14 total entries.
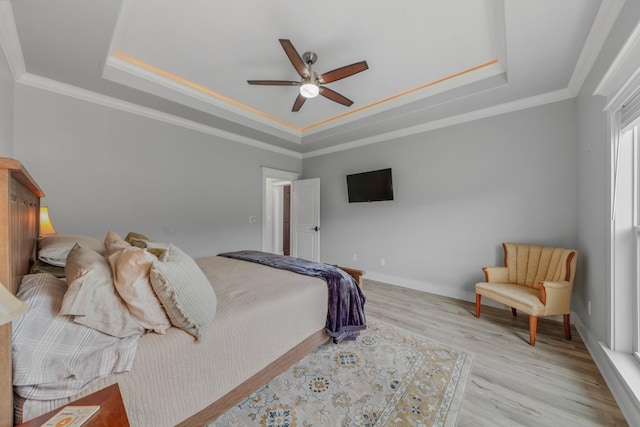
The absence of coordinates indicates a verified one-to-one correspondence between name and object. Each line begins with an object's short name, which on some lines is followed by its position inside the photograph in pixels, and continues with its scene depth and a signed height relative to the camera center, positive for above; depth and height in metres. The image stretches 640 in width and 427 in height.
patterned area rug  1.41 -1.20
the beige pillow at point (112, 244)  1.51 -0.22
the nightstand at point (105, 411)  0.69 -0.62
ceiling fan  2.00 +1.26
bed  0.84 -0.68
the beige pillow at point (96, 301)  0.95 -0.37
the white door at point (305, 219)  4.77 -0.10
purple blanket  2.03 -0.76
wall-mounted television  3.86 +0.48
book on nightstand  0.67 -0.61
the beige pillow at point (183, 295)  1.14 -0.41
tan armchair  2.17 -0.69
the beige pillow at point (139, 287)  1.08 -0.34
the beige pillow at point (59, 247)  1.50 -0.23
